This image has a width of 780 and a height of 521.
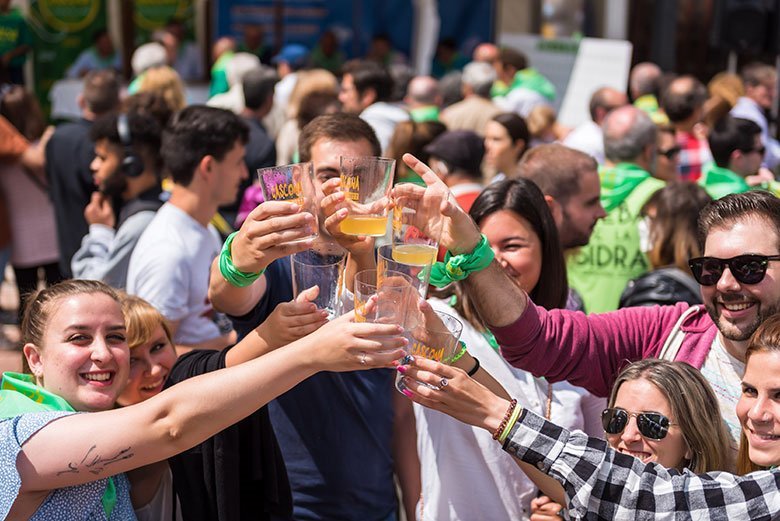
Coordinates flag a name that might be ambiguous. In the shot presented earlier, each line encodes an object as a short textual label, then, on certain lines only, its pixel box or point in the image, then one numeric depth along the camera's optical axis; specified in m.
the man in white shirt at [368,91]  8.30
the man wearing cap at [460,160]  5.81
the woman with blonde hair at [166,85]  7.88
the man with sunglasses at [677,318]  2.56
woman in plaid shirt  2.08
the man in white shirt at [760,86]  9.92
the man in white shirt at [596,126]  7.79
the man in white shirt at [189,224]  4.07
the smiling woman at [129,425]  2.18
